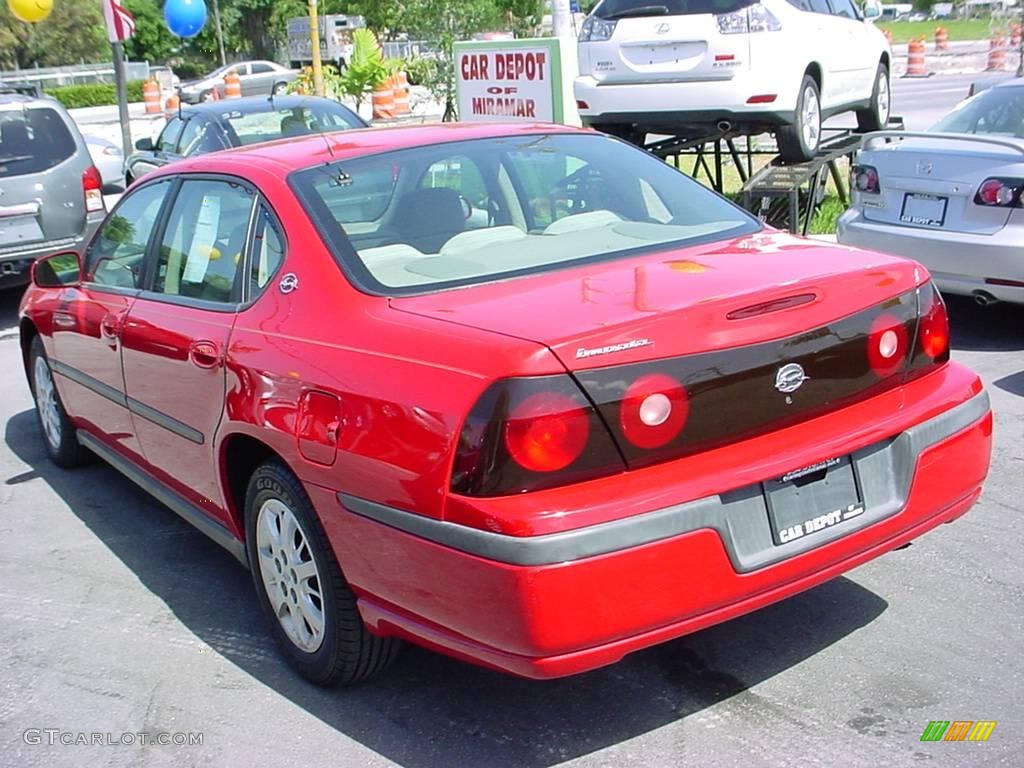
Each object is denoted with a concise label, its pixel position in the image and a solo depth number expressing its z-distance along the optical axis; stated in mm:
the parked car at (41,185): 9969
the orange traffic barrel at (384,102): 26580
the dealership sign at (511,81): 11211
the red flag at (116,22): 13352
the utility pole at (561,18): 12688
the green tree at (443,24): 19891
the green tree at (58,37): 52688
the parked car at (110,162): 17670
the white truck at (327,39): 44969
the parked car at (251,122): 10828
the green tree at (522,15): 27728
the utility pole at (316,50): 20333
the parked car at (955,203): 6711
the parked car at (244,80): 41031
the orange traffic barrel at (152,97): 39188
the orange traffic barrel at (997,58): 28444
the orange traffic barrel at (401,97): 28562
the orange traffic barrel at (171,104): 36925
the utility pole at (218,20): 66312
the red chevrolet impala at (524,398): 2936
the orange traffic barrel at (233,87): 37625
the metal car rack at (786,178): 9875
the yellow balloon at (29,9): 27281
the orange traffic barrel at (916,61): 32406
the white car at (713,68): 9914
